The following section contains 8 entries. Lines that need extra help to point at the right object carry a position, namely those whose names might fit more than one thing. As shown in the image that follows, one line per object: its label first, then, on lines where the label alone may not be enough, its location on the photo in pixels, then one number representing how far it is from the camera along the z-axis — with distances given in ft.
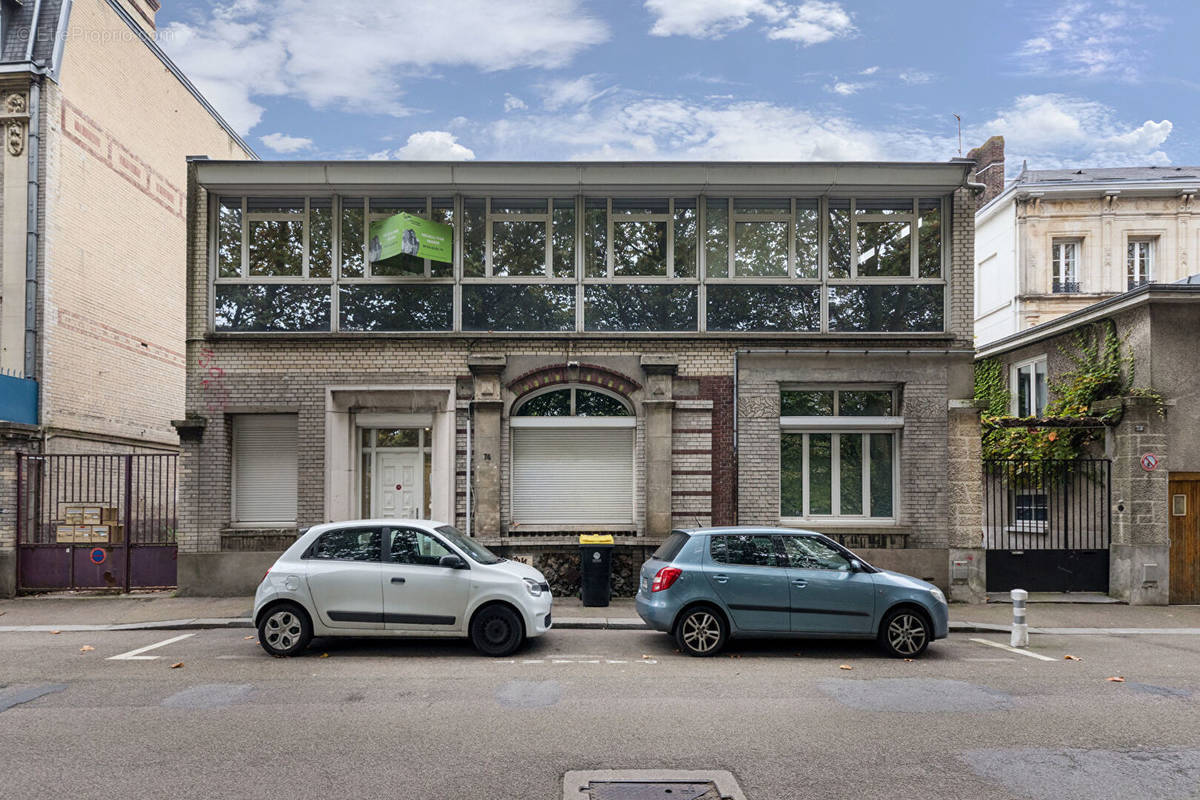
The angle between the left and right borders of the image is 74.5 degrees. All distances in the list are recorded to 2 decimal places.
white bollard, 32.55
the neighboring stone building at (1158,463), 43.91
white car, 29.71
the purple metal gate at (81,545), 44.37
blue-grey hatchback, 30.09
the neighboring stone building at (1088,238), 79.82
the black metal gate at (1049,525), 45.50
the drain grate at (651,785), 16.89
